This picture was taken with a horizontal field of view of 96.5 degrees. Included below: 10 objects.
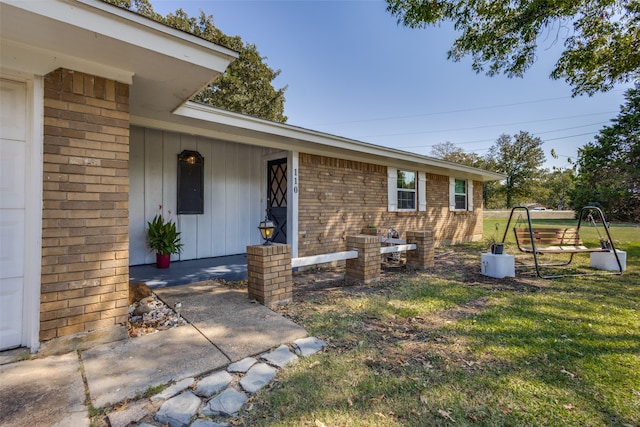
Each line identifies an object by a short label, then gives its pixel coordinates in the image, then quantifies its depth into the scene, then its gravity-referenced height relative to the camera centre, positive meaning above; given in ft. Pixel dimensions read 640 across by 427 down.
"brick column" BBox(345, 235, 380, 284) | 15.56 -2.42
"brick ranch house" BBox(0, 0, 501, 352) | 6.95 +1.96
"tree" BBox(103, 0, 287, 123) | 42.98 +22.83
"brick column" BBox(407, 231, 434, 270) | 19.31 -2.41
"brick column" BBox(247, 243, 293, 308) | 11.50 -2.40
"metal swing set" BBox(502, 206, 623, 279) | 17.93 -1.69
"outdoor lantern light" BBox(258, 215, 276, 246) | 11.83 -0.58
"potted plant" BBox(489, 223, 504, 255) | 17.83 -2.03
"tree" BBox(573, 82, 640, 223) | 54.44 +10.56
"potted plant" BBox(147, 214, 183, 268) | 15.90 -1.30
